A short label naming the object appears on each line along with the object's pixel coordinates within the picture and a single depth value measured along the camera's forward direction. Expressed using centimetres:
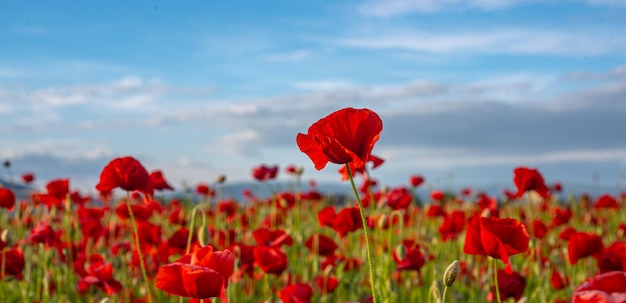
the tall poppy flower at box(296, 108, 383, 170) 154
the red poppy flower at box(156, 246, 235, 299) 155
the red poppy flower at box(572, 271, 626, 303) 126
